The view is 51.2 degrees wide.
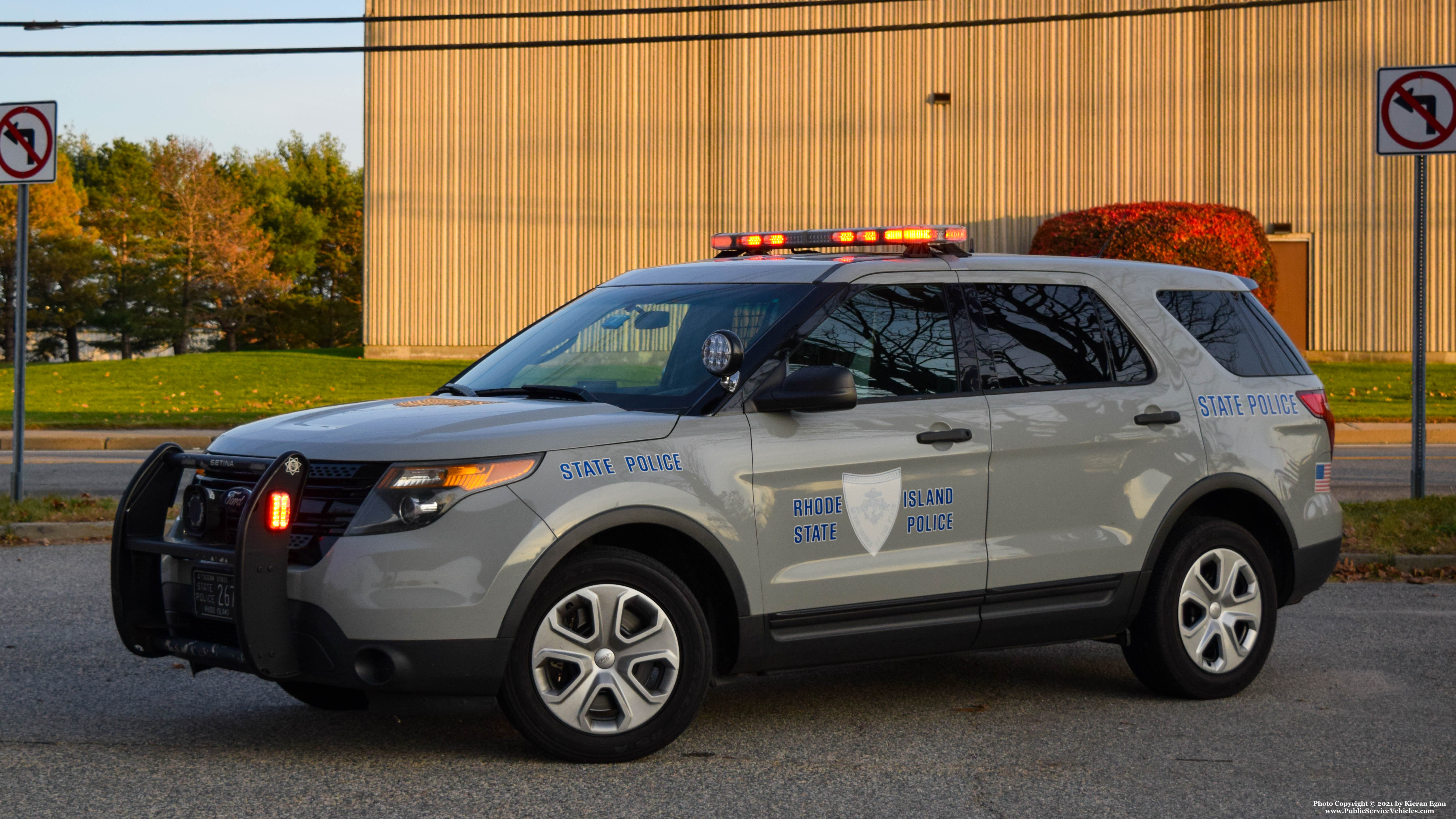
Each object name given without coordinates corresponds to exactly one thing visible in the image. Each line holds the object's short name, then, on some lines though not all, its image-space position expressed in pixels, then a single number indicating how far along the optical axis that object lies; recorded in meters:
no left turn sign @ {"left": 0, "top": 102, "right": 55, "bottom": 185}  10.97
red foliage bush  27.14
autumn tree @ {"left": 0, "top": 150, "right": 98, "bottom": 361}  57.31
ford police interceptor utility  4.68
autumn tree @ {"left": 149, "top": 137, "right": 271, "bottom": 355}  59.09
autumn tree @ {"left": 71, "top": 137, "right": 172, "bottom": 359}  61.31
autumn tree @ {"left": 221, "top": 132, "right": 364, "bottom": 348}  67.69
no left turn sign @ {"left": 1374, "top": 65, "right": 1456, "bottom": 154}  10.24
